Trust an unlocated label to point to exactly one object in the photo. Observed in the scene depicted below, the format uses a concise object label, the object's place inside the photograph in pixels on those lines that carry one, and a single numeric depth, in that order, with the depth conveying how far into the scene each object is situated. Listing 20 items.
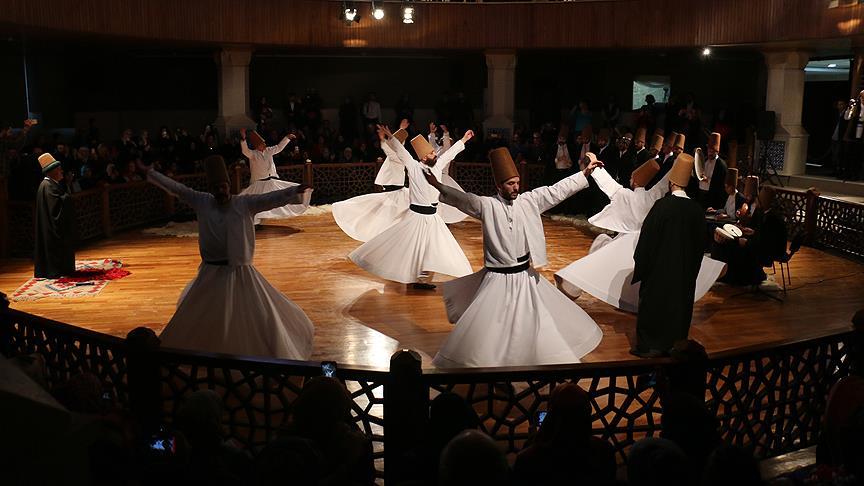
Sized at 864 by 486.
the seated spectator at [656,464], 2.87
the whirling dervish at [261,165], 13.45
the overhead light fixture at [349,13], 17.23
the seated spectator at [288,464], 2.80
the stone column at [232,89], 17.70
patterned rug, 9.59
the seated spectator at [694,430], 3.37
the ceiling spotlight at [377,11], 17.05
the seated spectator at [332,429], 3.16
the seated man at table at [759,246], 9.67
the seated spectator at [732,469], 2.75
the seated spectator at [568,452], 3.16
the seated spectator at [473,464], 2.69
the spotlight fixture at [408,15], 17.72
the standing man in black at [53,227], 10.41
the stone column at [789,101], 16.64
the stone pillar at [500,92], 18.78
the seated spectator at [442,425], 3.35
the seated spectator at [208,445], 3.09
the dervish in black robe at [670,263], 7.03
